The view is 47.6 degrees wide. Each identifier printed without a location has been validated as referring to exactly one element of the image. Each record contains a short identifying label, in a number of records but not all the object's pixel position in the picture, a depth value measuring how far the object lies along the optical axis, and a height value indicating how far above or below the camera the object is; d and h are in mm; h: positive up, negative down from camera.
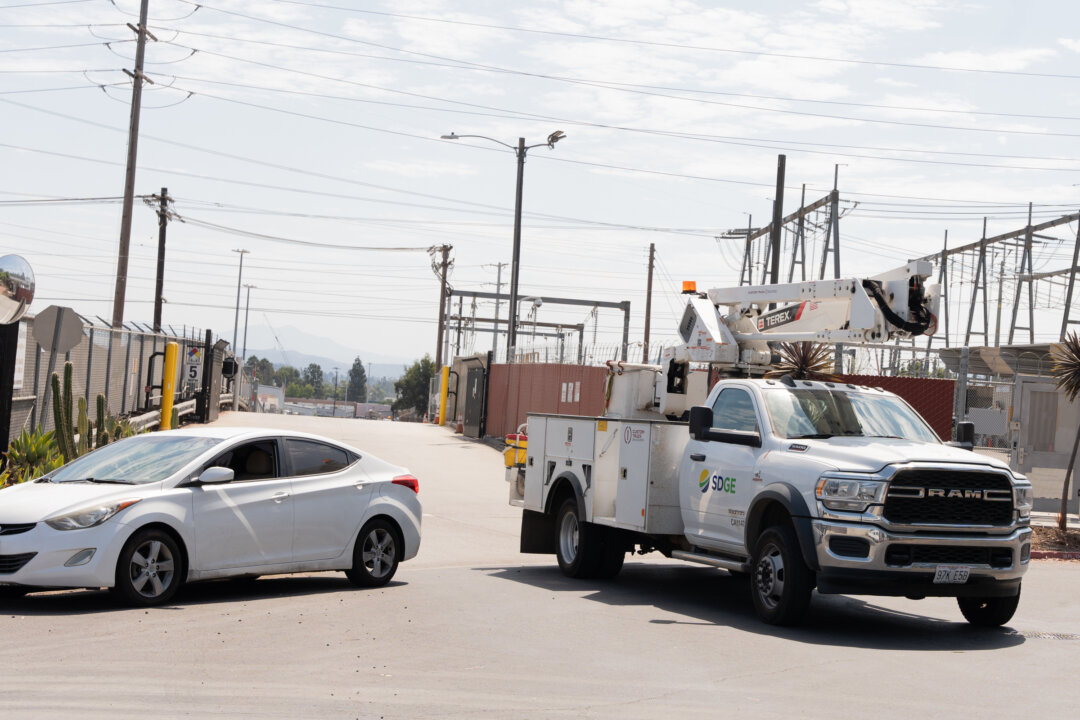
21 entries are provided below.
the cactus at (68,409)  17031 -483
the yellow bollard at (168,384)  27828 -59
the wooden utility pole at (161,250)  49906 +5433
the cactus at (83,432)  18062 -832
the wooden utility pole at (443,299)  71625 +5982
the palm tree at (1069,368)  20453 +1269
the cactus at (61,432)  17000 -804
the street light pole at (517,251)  38344 +4878
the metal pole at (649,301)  64500 +6100
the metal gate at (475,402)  39500 +32
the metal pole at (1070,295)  40531 +5029
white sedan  9805 -1149
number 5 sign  37625 +442
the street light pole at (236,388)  50594 -73
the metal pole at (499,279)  89000 +9132
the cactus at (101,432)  19547 -877
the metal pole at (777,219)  29797 +5073
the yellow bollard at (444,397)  48906 +129
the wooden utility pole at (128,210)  31641 +4405
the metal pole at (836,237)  36125 +5658
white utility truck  9828 -484
